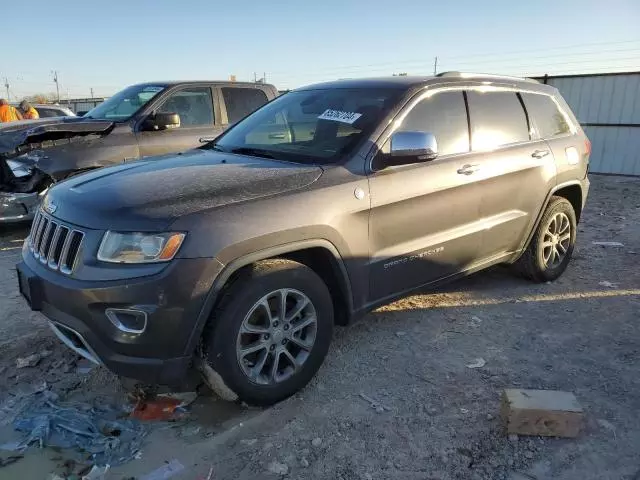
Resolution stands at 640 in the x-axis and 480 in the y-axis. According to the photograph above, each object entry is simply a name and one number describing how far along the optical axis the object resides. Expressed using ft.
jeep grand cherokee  8.08
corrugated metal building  39.47
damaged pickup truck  19.17
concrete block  8.61
